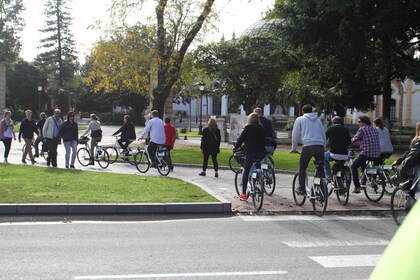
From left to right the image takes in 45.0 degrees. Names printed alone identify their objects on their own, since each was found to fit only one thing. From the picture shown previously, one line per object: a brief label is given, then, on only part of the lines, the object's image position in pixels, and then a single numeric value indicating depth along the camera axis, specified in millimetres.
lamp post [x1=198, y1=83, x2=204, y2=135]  38306
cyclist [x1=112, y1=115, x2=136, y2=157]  17562
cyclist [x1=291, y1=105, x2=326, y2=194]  9641
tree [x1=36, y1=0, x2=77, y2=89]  83375
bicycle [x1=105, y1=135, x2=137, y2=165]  17438
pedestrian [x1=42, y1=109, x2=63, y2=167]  15703
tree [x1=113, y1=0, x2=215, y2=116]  25438
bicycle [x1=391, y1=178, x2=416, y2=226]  8227
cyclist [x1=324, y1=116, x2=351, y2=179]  10289
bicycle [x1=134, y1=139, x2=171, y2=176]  14805
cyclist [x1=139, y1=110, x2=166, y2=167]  14812
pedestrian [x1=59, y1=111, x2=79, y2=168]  15227
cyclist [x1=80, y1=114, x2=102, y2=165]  17469
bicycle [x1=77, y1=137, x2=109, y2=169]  17109
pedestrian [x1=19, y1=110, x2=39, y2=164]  17250
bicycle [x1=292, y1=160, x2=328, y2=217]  9227
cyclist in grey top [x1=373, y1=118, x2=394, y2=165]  12039
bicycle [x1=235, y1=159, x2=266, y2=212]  9570
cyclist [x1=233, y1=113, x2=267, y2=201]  10258
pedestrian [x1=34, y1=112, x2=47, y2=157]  19062
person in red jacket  15459
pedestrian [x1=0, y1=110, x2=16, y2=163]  17219
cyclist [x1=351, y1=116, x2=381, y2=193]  11148
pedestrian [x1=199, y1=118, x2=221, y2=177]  14578
